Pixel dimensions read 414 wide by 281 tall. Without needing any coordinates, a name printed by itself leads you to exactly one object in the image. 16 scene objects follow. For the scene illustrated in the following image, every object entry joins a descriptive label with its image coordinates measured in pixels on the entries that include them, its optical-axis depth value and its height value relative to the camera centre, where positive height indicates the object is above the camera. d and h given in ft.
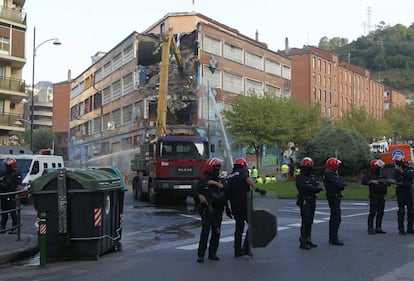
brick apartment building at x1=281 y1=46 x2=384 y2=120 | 280.10 +44.90
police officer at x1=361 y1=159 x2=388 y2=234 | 39.65 -2.22
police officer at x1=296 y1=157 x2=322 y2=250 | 33.27 -2.49
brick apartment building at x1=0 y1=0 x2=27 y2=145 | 136.98 +25.09
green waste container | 30.09 -2.92
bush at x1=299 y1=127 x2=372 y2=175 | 97.50 +1.71
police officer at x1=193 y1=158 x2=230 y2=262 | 29.40 -2.46
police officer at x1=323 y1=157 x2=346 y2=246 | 34.83 -2.27
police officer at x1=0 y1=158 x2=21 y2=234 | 39.89 -2.08
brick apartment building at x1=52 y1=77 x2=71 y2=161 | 348.18 +30.37
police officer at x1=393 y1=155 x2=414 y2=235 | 40.06 -2.36
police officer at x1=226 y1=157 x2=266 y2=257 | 30.50 -2.28
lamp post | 117.68 +25.88
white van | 74.23 -0.83
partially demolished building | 177.78 +29.74
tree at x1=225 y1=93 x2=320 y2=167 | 160.16 +11.36
